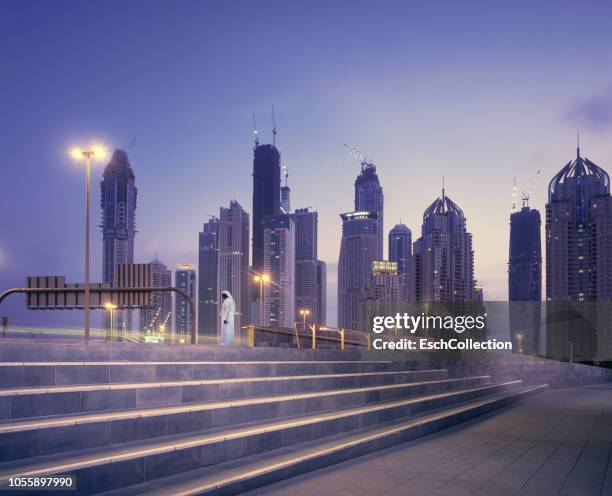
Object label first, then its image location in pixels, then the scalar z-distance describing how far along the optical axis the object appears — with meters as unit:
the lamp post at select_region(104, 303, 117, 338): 29.27
